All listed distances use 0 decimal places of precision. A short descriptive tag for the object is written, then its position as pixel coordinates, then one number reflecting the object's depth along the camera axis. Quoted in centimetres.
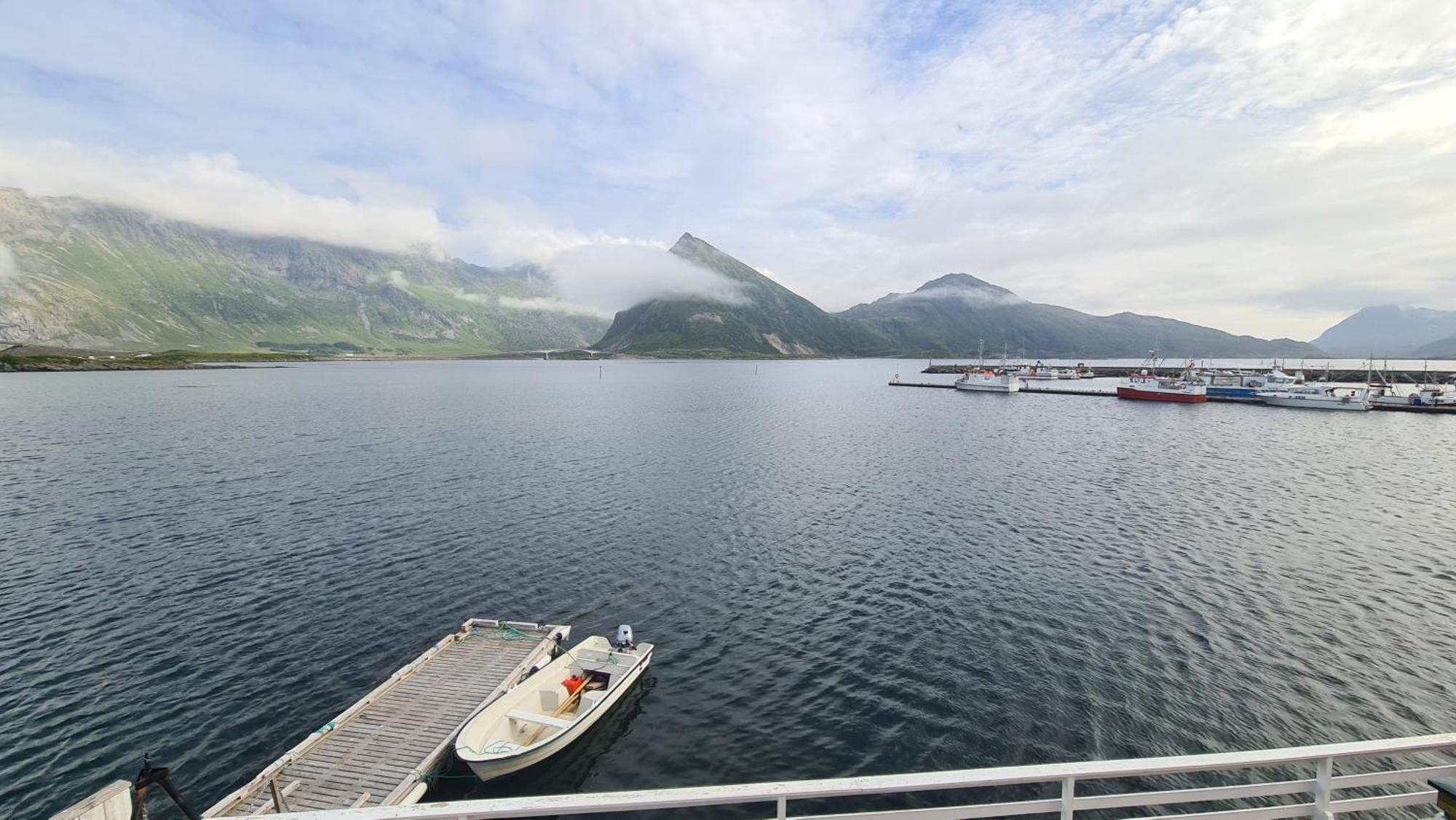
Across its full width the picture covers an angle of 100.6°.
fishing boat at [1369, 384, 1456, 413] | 13212
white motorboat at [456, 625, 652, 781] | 2203
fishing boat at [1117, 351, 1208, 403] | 15588
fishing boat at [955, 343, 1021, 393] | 18950
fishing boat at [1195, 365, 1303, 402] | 15850
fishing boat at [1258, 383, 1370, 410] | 13450
